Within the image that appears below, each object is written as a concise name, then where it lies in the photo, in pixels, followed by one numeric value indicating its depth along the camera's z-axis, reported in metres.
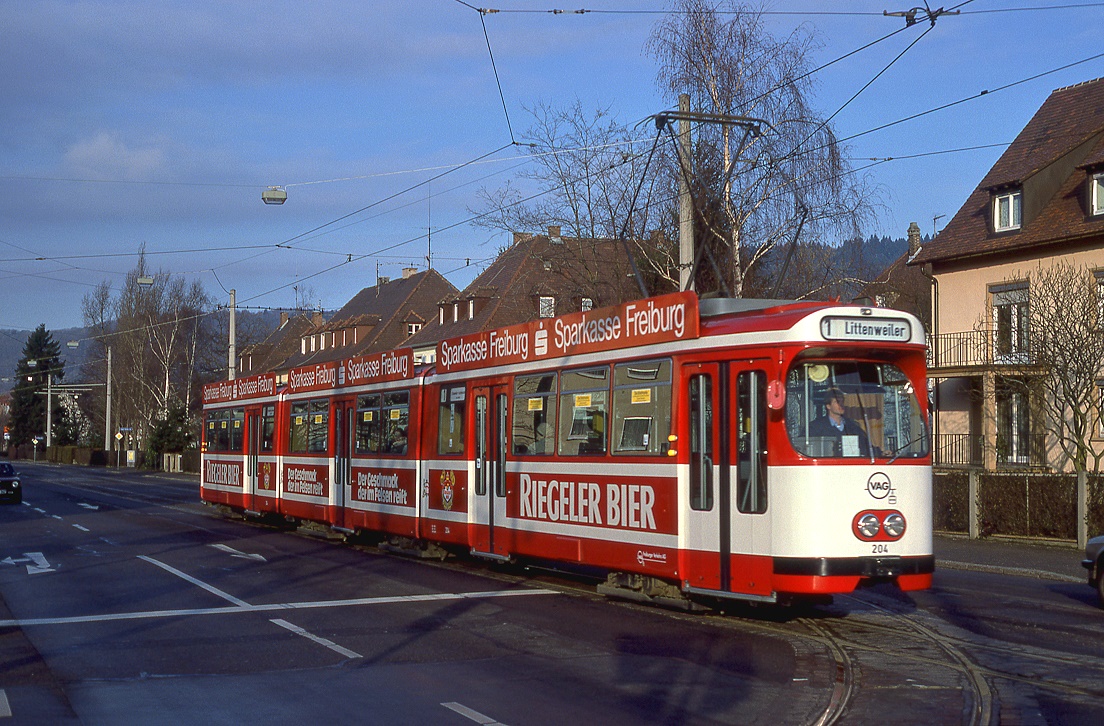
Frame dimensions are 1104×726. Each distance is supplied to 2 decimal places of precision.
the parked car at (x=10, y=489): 41.31
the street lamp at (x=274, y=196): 33.53
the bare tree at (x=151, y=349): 87.25
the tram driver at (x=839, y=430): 11.84
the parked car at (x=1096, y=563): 14.60
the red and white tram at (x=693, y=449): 11.75
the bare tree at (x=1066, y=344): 25.45
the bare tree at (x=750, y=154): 29.16
